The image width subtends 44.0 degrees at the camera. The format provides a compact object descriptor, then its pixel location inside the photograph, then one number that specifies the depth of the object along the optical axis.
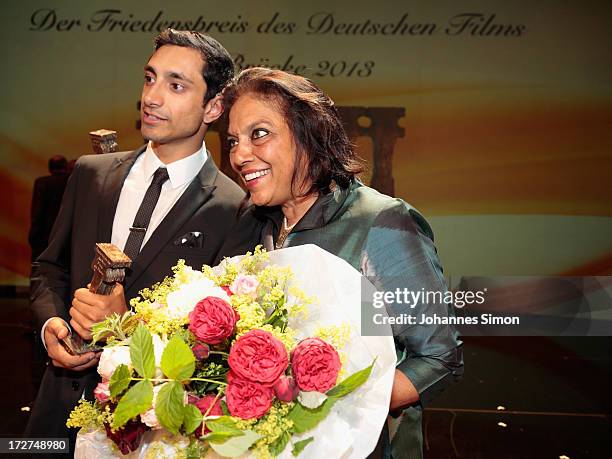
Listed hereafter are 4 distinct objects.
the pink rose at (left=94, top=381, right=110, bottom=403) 1.39
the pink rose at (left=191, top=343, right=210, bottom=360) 1.35
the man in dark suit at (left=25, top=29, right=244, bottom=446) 2.04
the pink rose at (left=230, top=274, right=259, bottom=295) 1.40
